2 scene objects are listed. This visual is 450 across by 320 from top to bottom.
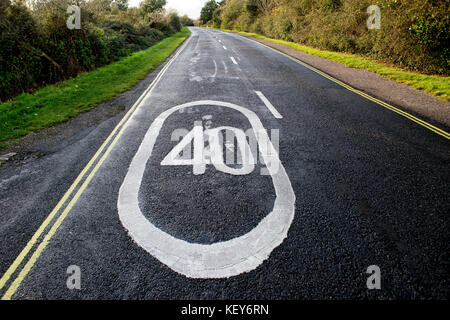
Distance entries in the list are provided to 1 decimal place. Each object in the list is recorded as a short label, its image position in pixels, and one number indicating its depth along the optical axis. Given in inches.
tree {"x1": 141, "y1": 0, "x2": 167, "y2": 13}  1311.5
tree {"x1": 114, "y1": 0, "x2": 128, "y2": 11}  1286.4
